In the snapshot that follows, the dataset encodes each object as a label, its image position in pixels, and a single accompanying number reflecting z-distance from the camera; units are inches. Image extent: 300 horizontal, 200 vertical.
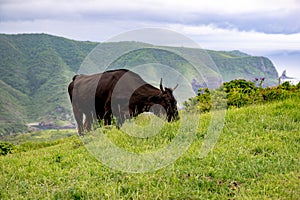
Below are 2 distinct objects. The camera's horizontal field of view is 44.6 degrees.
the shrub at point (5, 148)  599.0
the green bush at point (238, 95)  578.8
